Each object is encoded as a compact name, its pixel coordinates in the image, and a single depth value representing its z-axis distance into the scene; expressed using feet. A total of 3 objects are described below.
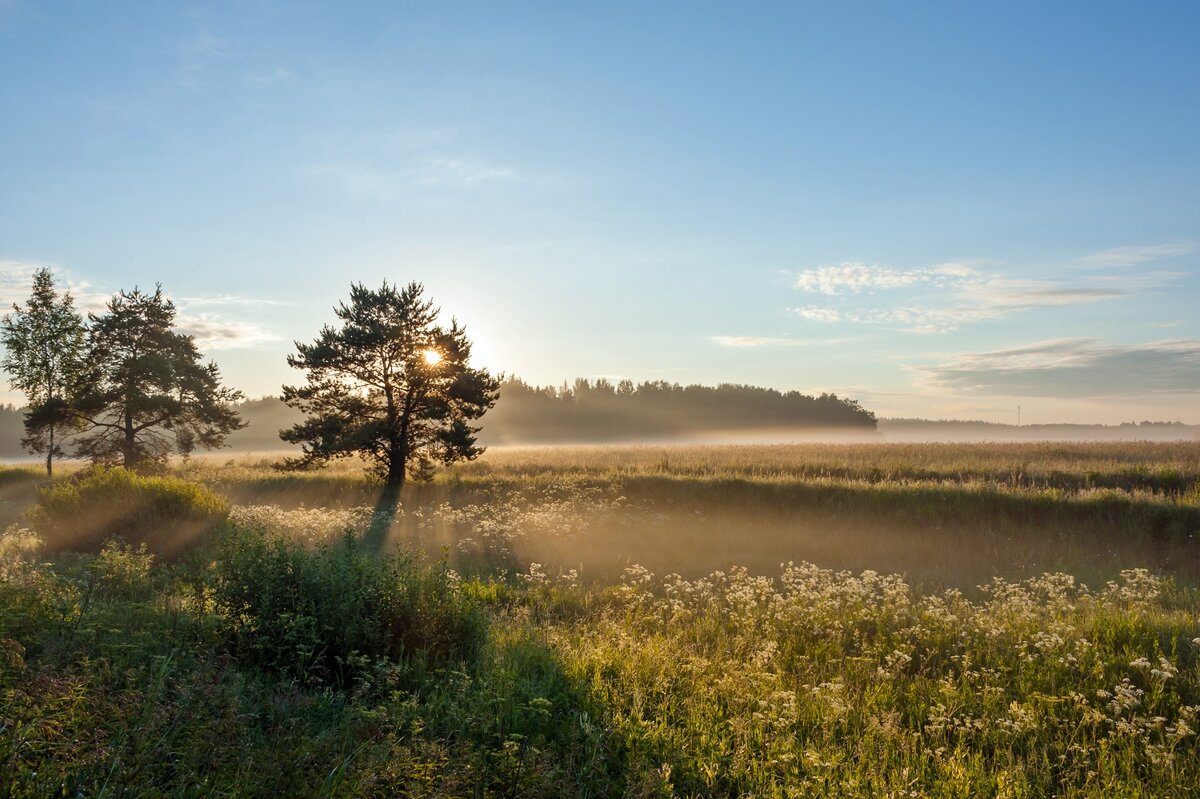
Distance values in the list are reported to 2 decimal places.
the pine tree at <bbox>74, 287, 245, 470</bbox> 95.71
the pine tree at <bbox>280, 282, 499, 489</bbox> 85.10
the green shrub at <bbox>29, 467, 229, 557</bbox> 50.29
